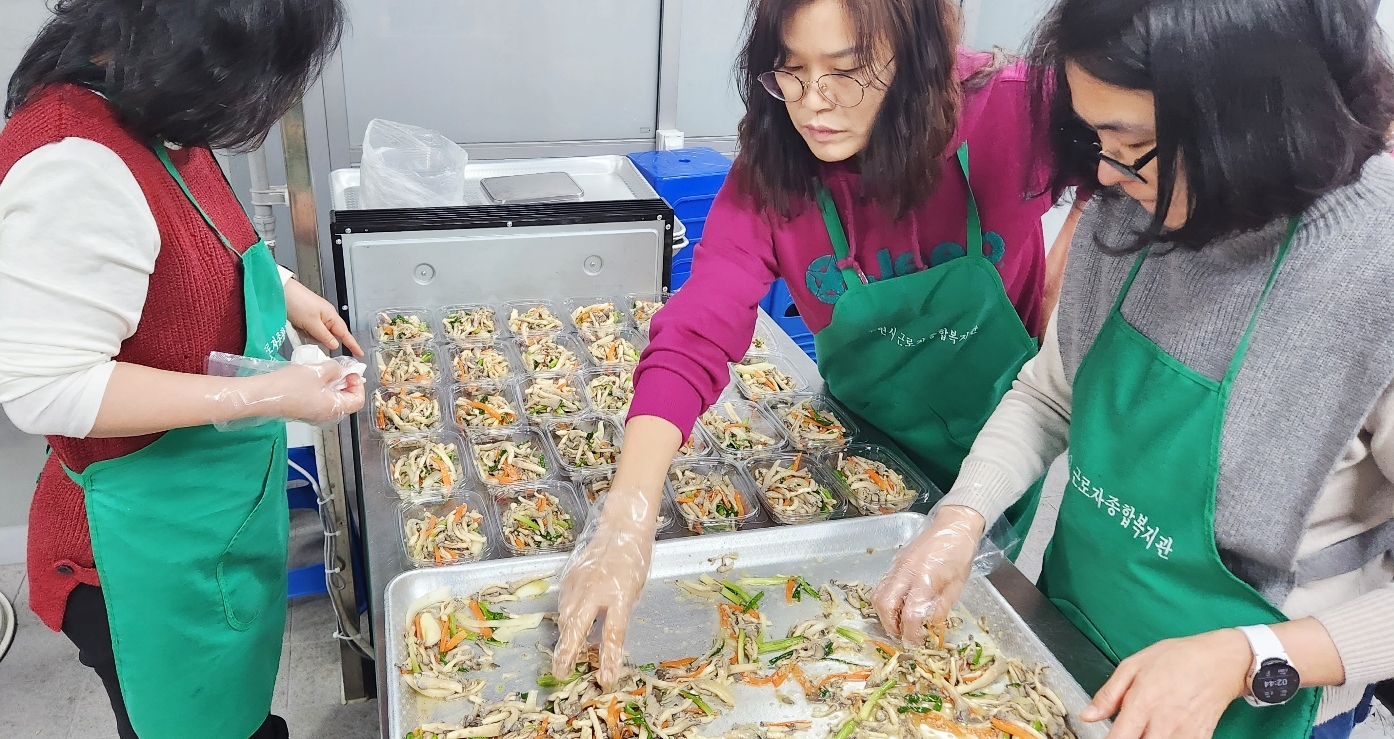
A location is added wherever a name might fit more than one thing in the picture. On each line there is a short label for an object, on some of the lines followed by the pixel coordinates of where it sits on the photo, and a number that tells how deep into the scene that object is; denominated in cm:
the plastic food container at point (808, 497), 174
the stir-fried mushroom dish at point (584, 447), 189
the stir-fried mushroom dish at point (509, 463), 181
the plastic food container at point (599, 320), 244
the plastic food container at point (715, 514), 169
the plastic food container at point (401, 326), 233
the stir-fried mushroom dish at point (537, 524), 163
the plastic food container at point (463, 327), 237
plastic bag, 259
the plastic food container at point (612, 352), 230
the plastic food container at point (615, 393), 209
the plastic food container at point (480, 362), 220
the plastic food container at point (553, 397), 207
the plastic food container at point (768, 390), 217
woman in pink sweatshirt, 151
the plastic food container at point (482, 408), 200
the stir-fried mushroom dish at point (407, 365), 214
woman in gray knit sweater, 103
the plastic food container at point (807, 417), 198
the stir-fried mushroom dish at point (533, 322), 245
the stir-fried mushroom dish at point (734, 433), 197
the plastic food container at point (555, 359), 226
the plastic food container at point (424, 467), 175
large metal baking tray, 135
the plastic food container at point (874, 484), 178
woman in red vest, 128
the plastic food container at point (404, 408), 194
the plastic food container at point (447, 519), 156
